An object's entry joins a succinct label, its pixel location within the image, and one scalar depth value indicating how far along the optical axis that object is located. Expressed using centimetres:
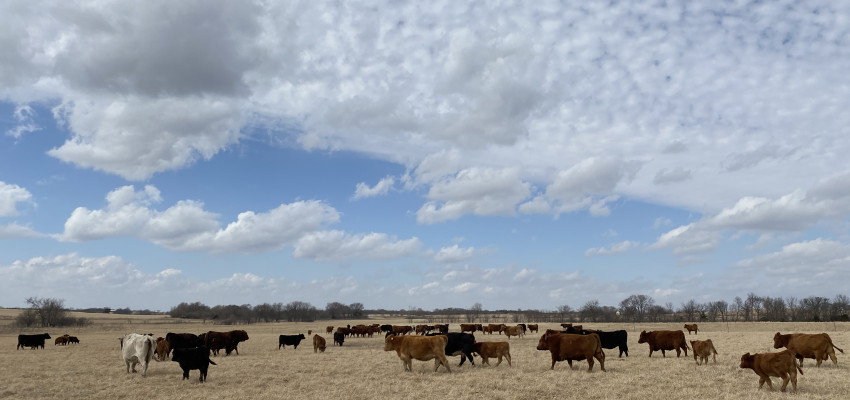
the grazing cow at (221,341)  2814
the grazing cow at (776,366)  1361
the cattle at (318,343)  3088
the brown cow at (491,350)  2041
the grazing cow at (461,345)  2050
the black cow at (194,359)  1753
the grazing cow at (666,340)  2252
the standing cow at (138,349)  1928
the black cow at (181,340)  2644
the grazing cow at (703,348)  1930
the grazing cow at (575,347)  1844
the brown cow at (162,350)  2421
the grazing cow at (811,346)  1791
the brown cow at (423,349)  1886
